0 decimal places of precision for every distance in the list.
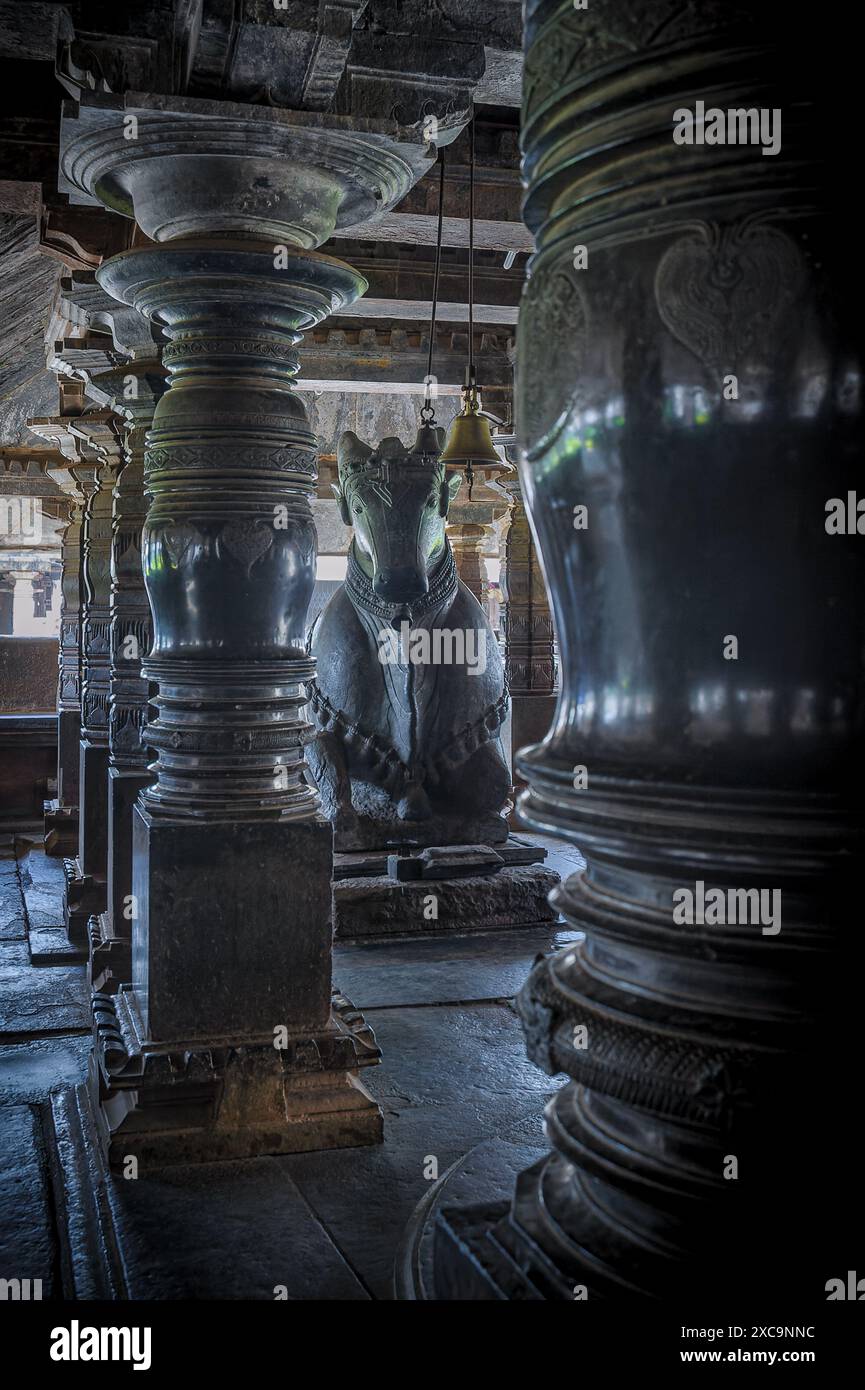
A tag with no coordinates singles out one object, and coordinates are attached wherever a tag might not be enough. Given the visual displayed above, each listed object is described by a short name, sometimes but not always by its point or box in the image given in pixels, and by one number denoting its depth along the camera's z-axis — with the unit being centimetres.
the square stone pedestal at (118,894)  467
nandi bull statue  607
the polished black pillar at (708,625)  100
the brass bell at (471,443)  592
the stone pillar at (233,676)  314
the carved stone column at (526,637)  1068
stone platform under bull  562
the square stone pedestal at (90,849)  602
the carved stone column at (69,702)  859
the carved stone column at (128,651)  482
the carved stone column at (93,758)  608
